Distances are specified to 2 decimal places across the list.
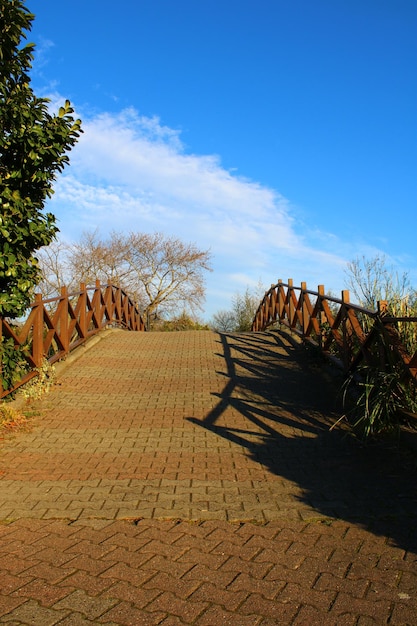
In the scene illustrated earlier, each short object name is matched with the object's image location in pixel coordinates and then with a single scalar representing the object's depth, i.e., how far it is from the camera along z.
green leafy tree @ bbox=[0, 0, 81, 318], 5.93
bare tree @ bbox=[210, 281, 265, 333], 24.69
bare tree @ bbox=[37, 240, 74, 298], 25.62
